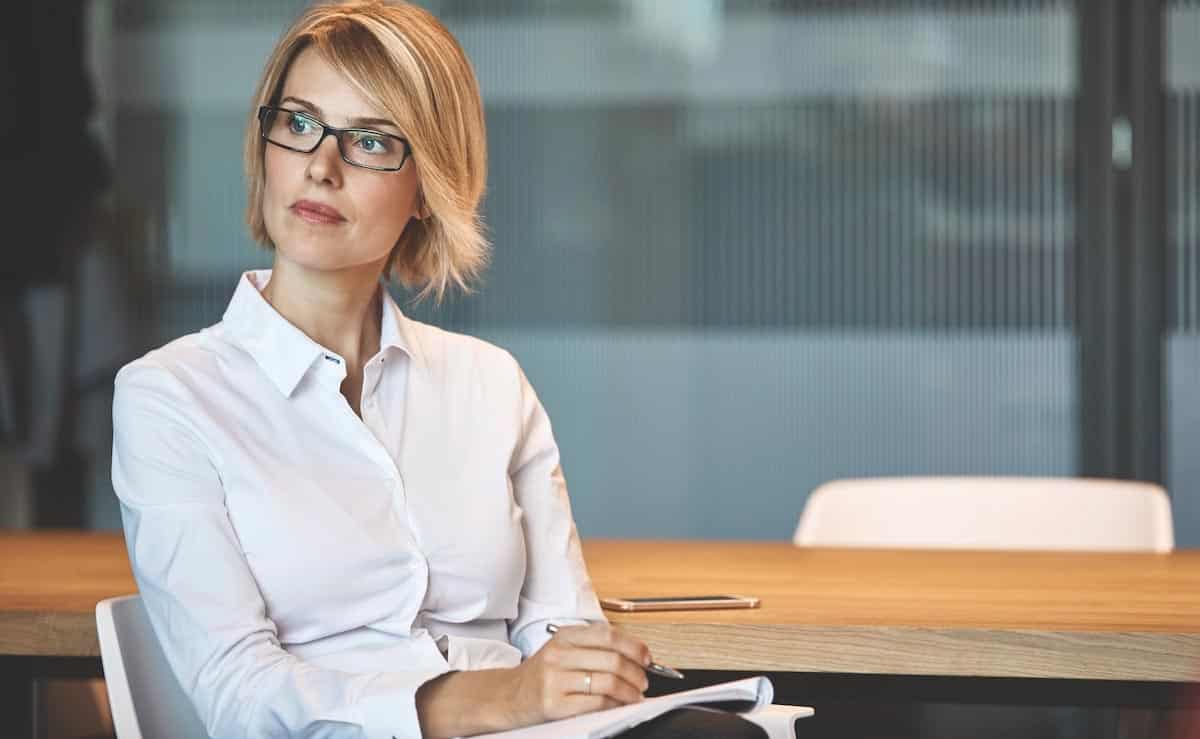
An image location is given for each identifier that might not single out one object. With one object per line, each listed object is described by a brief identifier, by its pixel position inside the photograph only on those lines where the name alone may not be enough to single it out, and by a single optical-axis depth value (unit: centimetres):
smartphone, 268
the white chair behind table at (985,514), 336
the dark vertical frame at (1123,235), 398
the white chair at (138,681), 243
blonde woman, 242
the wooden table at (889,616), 255
